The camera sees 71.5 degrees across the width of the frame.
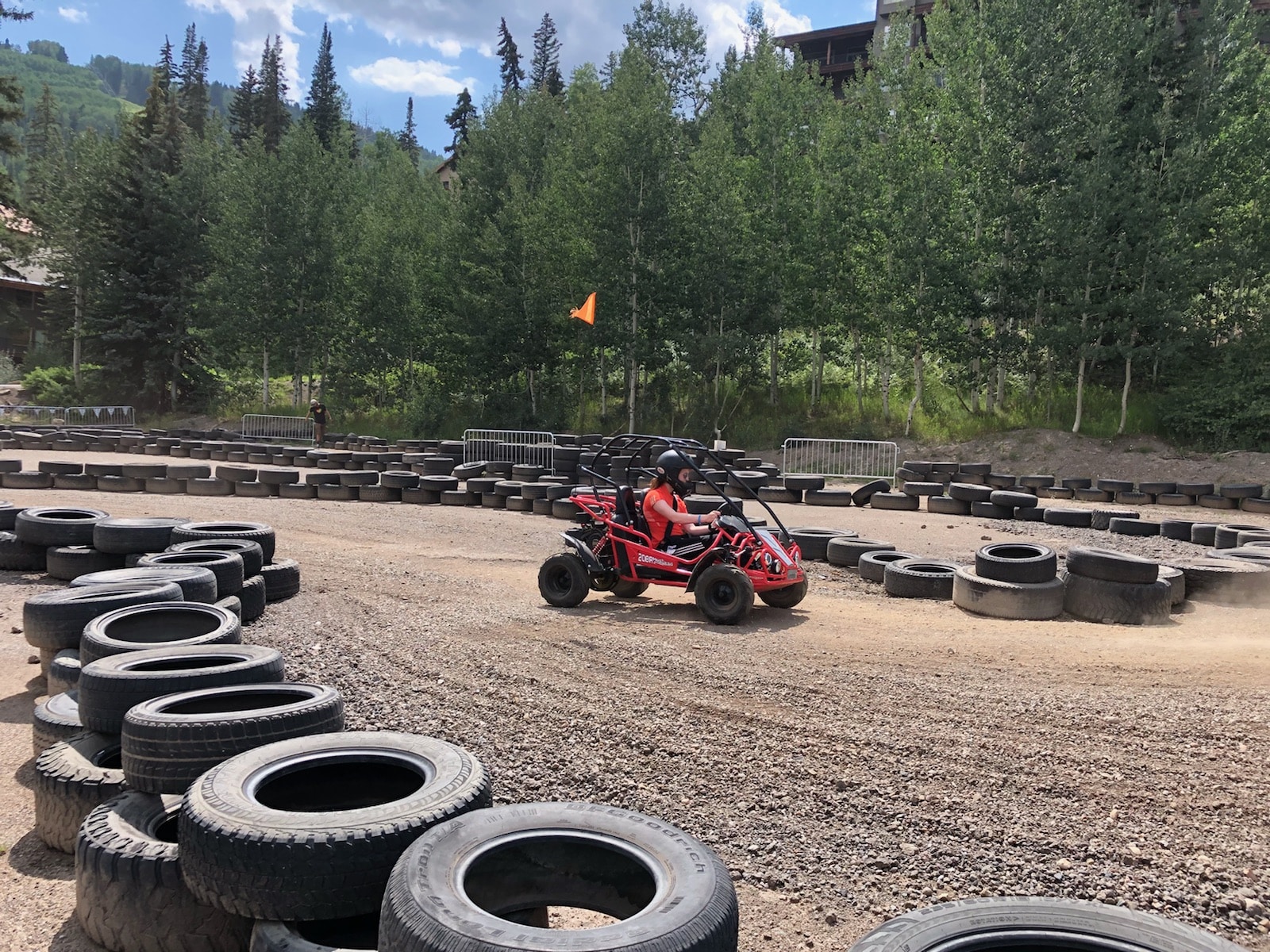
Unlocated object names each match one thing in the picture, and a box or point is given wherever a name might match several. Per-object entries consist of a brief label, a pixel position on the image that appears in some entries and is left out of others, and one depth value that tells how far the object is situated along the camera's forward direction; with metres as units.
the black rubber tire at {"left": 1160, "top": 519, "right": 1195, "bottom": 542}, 13.67
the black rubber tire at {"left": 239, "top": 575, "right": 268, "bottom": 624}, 8.01
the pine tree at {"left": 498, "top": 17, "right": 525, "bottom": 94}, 70.56
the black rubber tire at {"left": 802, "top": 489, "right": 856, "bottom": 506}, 17.61
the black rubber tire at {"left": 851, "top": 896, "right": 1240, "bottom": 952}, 2.60
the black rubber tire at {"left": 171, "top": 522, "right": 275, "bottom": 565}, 9.32
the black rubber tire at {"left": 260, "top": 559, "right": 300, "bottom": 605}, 8.89
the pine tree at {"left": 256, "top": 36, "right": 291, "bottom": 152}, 67.94
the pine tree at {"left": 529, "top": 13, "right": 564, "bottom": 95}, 73.31
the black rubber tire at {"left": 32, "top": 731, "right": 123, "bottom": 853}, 4.17
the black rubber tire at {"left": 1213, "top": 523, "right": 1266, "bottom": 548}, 12.58
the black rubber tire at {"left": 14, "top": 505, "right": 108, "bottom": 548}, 9.78
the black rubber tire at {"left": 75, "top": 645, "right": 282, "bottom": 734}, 4.55
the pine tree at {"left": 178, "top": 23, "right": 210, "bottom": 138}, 70.19
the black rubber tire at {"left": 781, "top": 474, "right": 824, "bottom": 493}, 17.81
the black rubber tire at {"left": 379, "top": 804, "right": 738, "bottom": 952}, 2.58
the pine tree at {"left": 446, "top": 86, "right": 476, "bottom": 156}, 70.88
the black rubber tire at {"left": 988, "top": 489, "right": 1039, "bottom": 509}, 15.29
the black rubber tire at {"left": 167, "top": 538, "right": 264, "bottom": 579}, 8.70
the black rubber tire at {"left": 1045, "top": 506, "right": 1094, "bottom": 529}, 14.57
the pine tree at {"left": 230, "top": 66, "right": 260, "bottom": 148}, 69.38
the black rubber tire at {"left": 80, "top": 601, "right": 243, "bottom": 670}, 5.88
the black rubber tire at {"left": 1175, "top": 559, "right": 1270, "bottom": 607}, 8.92
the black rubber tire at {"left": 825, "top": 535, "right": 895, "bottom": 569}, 10.95
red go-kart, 7.88
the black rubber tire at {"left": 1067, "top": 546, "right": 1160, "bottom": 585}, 8.12
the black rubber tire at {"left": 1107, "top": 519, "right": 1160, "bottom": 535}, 13.91
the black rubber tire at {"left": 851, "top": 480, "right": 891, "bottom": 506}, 17.98
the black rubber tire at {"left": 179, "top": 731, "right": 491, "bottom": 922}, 3.04
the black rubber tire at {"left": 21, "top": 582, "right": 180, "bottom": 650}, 6.30
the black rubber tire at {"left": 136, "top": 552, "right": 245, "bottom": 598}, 7.84
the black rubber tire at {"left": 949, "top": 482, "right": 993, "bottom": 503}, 16.14
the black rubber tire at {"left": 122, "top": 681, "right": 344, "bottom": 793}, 3.88
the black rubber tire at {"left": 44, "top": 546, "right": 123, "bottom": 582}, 9.42
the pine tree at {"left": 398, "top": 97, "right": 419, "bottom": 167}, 93.82
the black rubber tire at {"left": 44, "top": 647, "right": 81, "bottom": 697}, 5.81
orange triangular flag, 27.33
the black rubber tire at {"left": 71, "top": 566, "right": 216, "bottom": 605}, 7.16
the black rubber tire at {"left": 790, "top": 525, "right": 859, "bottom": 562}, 11.43
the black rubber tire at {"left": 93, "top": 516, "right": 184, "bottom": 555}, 9.25
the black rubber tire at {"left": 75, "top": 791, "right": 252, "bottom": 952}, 3.34
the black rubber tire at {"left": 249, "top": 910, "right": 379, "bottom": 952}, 3.01
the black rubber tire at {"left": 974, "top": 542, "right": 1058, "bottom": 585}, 8.46
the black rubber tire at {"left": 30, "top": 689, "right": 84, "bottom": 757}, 5.00
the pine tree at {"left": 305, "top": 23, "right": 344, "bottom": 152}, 70.24
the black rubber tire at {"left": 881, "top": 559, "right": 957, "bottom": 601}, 9.23
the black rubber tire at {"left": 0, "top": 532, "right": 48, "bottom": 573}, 10.16
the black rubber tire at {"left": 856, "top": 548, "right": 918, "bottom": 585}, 10.19
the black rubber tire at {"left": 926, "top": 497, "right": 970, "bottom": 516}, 16.39
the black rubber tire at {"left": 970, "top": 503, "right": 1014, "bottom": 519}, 15.70
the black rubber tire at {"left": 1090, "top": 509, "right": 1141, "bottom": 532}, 14.68
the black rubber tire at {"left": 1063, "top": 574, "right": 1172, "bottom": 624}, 8.11
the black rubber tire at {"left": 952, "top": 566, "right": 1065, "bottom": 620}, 8.26
